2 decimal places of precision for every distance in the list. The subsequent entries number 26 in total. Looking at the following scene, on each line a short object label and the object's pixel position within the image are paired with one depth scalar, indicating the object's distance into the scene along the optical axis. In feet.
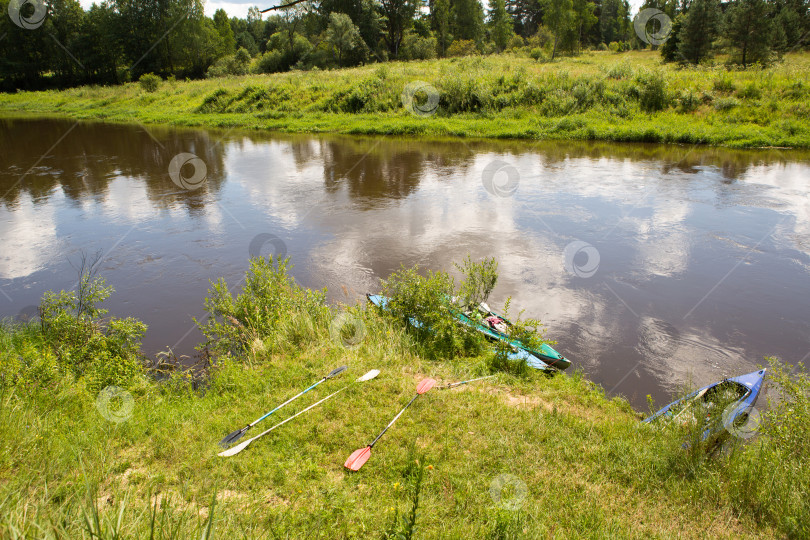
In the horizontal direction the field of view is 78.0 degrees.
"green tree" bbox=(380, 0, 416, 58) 185.98
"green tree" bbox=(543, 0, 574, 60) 150.10
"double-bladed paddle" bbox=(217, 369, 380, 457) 15.72
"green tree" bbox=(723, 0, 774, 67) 104.58
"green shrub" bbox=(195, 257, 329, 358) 24.08
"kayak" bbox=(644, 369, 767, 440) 16.71
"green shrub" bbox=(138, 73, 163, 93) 154.81
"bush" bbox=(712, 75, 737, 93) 89.92
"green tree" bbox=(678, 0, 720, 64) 116.16
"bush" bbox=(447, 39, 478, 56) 190.24
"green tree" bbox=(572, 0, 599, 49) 163.30
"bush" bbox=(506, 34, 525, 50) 213.05
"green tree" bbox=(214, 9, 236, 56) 230.09
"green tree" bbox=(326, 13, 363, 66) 165.48
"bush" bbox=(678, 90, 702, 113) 89.40
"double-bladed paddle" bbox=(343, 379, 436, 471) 15.26
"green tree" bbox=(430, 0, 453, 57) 200.07
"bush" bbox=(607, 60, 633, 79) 100.07
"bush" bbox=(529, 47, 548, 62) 164.41
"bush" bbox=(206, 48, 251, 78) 181.78
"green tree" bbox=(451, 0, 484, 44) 208.64
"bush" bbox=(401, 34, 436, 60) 185.98
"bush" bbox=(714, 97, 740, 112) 86.22
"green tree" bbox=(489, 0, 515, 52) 206.80
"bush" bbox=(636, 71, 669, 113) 90.84
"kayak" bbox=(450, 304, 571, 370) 23.80
